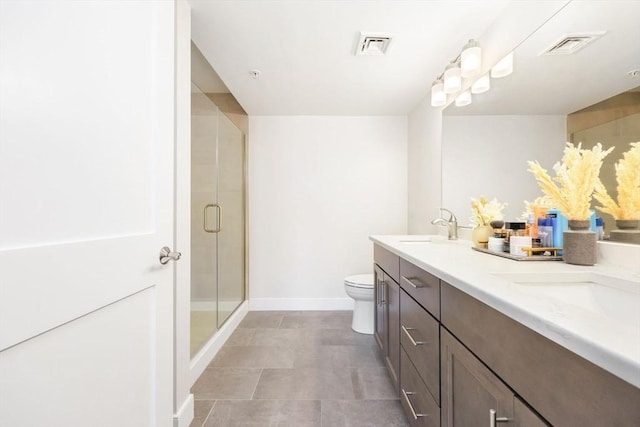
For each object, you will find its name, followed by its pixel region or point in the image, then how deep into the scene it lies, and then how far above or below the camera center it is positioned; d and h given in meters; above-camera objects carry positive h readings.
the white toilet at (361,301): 2.59 -0.80
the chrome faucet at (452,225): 2.22 -0.08
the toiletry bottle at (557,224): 1.28 -0.05
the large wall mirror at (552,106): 1.02 +0.50
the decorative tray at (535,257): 1.22 -0.18
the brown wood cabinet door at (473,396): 0.65 -0.47
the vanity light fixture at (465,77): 1.73 +0.92
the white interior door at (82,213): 0.60 +0.00
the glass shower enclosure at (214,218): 2.16 -0.04
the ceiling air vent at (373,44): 1.90 +1.14
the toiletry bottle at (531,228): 1.38 -0.07
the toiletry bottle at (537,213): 1.38 +0.01
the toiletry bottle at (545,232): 1.30 -0.08
